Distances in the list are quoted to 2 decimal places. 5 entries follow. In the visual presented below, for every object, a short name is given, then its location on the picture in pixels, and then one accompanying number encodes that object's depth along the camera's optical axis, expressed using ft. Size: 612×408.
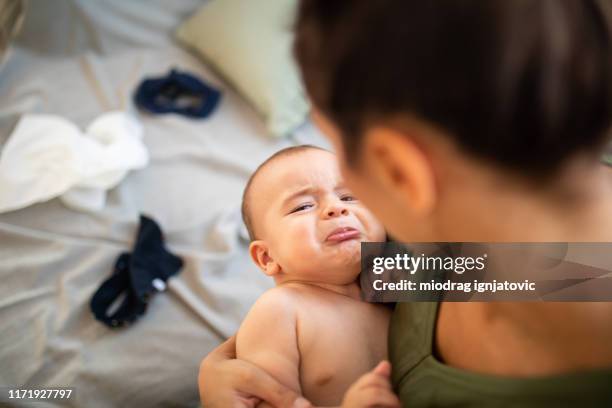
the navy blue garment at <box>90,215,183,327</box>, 4.17
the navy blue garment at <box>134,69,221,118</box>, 5.65
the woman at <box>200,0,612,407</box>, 1.49
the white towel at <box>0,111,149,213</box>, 4.72
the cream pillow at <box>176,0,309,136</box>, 5.47
